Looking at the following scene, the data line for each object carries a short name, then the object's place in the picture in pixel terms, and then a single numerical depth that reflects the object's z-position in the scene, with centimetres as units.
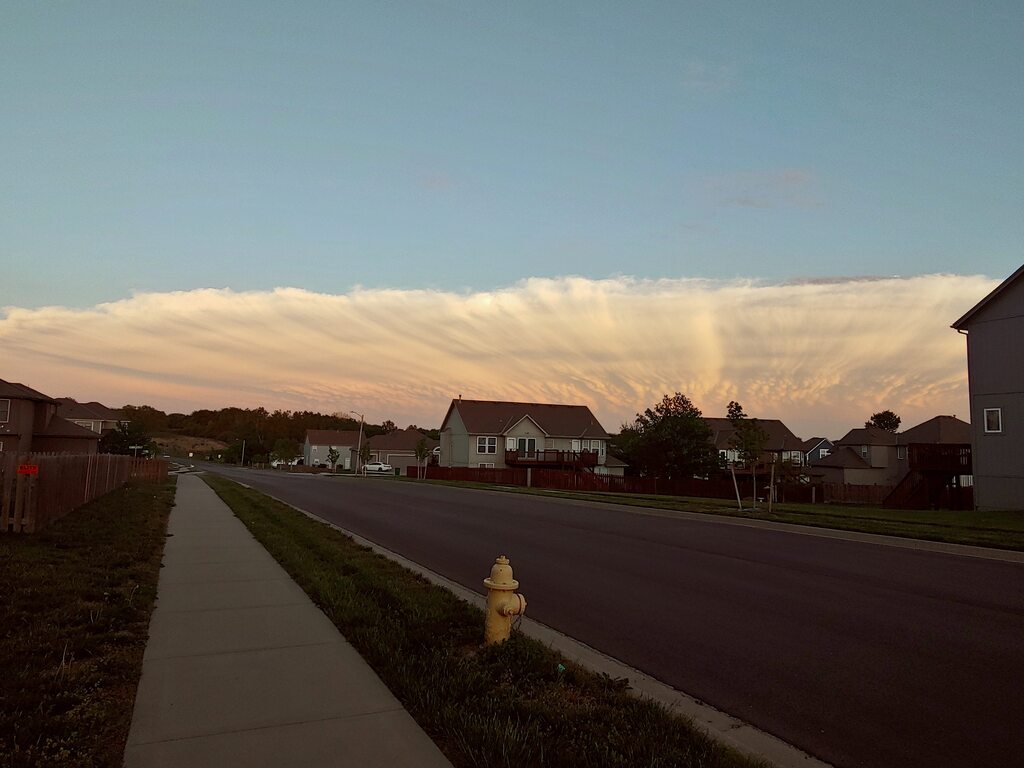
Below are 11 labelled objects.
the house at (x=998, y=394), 2633
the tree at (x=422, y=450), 6875
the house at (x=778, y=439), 7949
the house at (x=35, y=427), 4769
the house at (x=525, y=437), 6612
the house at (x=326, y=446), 11894
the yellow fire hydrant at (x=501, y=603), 611
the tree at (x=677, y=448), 5431
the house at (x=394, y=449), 10475
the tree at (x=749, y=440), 2562
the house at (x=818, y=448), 10412
